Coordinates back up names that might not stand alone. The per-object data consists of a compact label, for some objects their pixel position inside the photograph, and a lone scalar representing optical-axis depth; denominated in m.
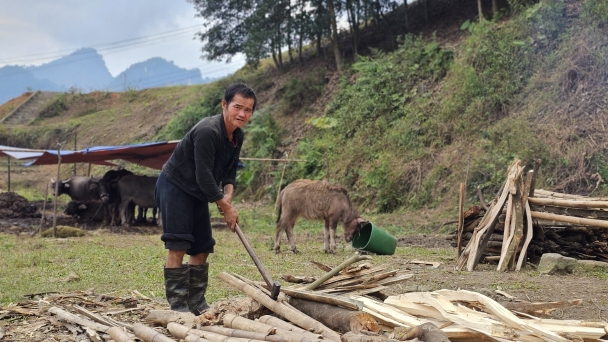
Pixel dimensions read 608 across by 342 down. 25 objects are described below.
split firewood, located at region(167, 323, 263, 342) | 4.09
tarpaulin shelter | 17.06
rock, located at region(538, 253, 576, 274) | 8.71
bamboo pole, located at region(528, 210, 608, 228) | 8.56
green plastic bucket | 11.18
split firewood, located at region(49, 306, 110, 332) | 5.03
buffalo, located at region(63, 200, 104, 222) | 19.78
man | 5.62
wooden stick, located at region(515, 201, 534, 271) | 8.96
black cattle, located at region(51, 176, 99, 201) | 20.06
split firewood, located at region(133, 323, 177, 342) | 4.36
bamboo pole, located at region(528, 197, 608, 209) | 8.74
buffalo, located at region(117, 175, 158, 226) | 18.58
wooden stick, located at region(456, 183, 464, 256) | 10.28
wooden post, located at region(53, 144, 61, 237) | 14.52
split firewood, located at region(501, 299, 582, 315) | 4.90
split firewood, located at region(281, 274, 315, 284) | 5.71
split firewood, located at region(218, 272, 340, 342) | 4.21
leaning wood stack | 8.92
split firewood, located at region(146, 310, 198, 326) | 4.90
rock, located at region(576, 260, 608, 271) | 8.97
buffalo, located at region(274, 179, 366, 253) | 12.20
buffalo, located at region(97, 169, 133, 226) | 18.88
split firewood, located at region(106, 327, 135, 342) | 4.51
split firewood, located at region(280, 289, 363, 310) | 4.59
